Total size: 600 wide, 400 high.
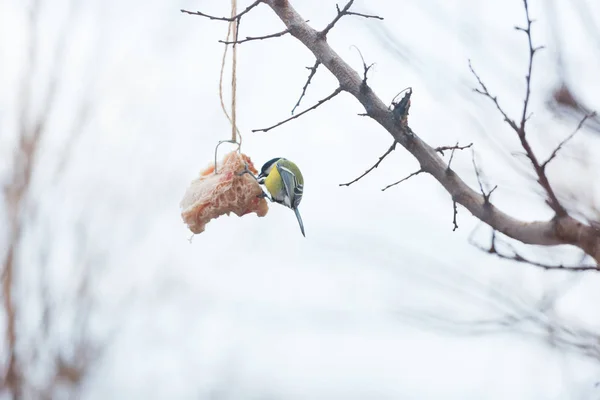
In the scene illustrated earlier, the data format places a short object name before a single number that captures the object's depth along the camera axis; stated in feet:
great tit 23.52
